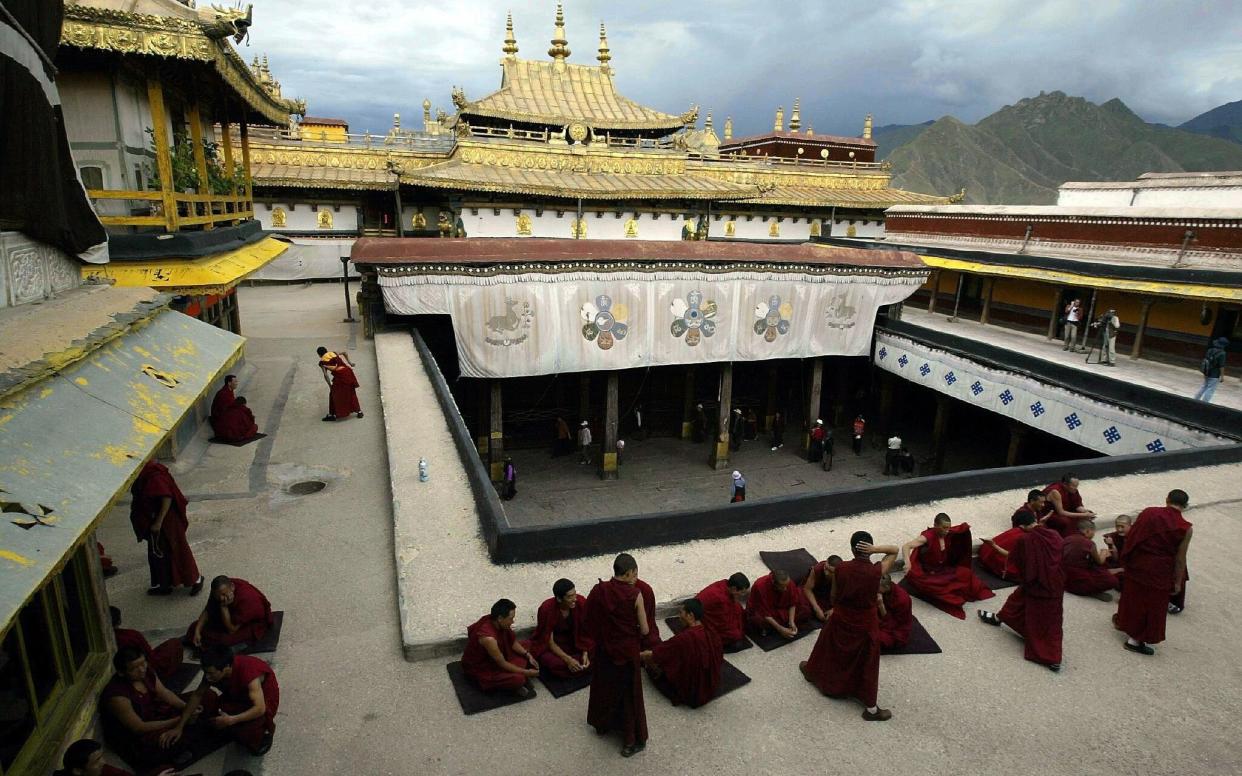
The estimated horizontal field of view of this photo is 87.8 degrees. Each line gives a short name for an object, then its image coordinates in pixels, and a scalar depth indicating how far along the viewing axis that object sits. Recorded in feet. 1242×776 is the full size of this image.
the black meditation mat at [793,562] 21.70
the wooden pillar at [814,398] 63.46
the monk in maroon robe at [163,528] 18.45
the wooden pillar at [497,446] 52.49
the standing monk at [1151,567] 18.57
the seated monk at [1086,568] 21.86
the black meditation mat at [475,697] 15.21
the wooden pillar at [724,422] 60.18
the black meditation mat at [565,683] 16.10
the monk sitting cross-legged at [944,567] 21.19
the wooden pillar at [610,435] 56.13
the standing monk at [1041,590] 17.71
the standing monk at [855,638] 15.40
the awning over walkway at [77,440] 8.77
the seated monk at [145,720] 12.90
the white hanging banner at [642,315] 47.83
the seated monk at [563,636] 16.52
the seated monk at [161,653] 14.70
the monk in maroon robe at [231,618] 16.33
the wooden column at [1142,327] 52.31
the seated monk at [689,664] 15.87
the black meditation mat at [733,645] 18.37
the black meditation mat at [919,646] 18.56
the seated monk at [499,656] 15.57
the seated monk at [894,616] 18.48
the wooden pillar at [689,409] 65.05
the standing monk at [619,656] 13.88
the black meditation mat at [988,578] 22.53
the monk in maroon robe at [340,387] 34.01
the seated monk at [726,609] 18.24
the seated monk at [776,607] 18.79
